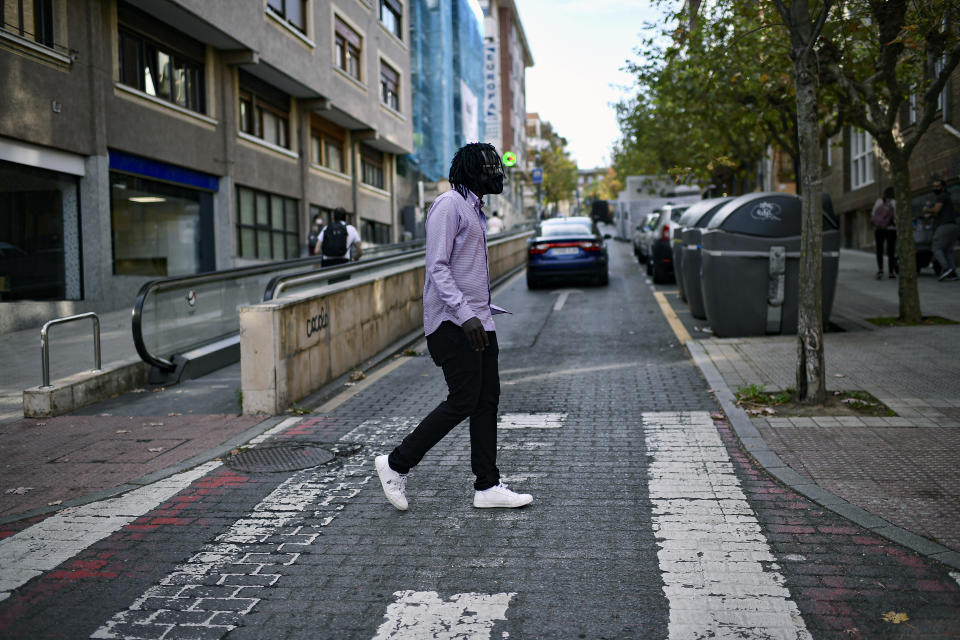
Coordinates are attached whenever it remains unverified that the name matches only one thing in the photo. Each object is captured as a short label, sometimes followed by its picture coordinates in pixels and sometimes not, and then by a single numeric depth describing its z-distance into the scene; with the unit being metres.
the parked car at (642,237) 25.71
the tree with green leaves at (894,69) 10.08
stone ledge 8.28
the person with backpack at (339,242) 14.55
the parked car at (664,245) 20.25
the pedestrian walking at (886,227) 18.19
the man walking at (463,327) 4.65
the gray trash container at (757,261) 11.18
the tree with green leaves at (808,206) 7.35
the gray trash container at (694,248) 13.45
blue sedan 20.17
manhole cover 6.04
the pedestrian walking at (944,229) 16.67
